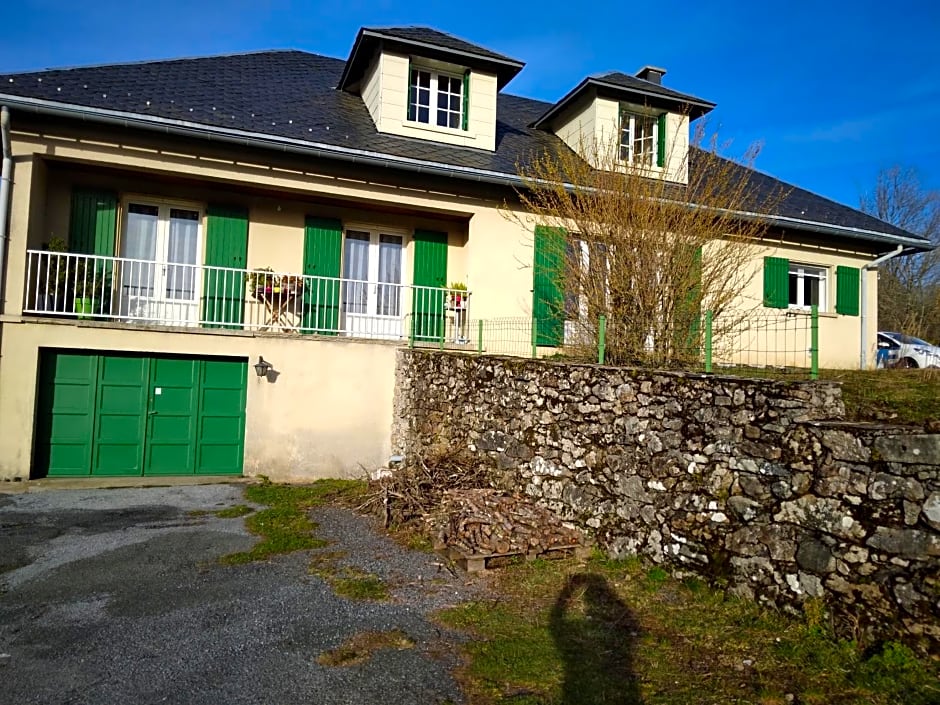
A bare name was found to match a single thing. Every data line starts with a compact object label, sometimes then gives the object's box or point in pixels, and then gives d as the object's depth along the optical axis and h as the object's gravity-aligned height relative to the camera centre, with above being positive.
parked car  6.77 +0.70
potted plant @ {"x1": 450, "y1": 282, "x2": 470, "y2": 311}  10.56 +1.48
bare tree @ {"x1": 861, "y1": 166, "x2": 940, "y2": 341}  21.33 +4.27
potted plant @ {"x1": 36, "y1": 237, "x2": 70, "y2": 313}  8.61 +1.26
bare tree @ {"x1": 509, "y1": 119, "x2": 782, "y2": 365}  6.64 +1.62
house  8.62 +2.12
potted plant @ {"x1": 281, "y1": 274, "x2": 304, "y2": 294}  9.97 +1.55
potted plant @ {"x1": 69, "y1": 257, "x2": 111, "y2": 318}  8.72 +1.24
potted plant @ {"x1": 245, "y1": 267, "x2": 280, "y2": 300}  9.86 +1.51
